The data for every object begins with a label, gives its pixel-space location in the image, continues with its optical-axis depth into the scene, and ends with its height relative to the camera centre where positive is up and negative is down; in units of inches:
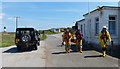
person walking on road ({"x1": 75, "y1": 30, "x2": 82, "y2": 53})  257.1 -15.2
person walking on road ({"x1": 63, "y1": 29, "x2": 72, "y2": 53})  254.8 -16.5
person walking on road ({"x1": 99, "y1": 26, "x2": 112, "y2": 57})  219.4 -13.1
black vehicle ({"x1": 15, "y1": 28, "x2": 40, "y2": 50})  290.4 -17.2
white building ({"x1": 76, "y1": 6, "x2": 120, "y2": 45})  314.2 +49.7
